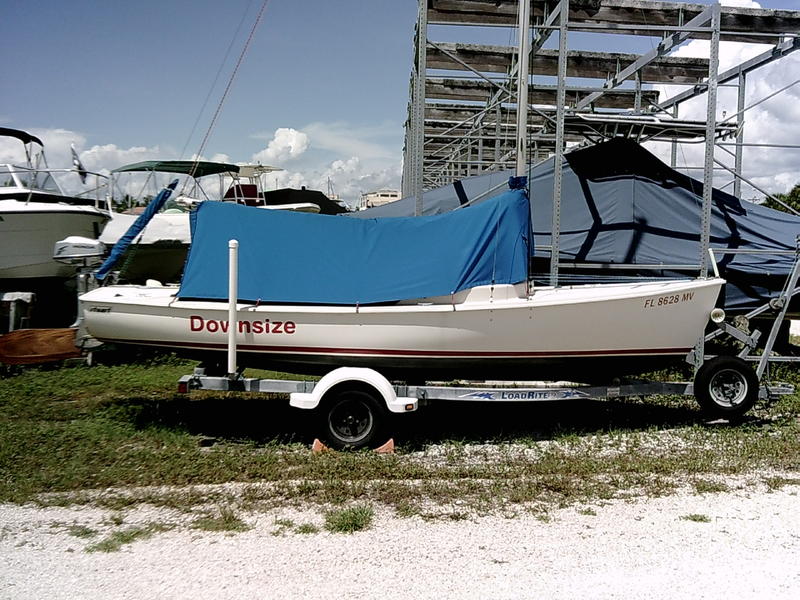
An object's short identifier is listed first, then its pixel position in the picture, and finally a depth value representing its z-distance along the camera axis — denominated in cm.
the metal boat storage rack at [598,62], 852
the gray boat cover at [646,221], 909
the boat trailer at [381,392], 593
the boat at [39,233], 1105
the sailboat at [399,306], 609
